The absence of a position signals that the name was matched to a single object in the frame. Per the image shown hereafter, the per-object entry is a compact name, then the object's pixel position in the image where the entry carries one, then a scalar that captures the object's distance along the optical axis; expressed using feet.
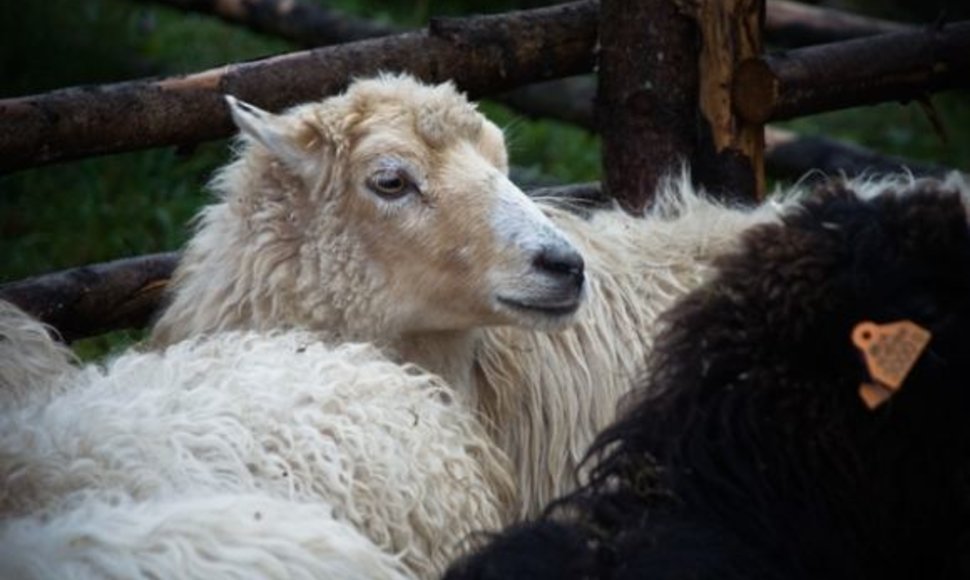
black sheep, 24.82
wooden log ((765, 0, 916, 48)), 68.33
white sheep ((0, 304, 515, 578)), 25.18
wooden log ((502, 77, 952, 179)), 56.75
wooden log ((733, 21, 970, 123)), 46.39
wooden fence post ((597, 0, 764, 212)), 42.96
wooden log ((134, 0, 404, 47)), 64.34
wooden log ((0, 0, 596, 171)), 39.22
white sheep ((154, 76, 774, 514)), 35.24
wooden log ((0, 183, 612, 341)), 40.16
